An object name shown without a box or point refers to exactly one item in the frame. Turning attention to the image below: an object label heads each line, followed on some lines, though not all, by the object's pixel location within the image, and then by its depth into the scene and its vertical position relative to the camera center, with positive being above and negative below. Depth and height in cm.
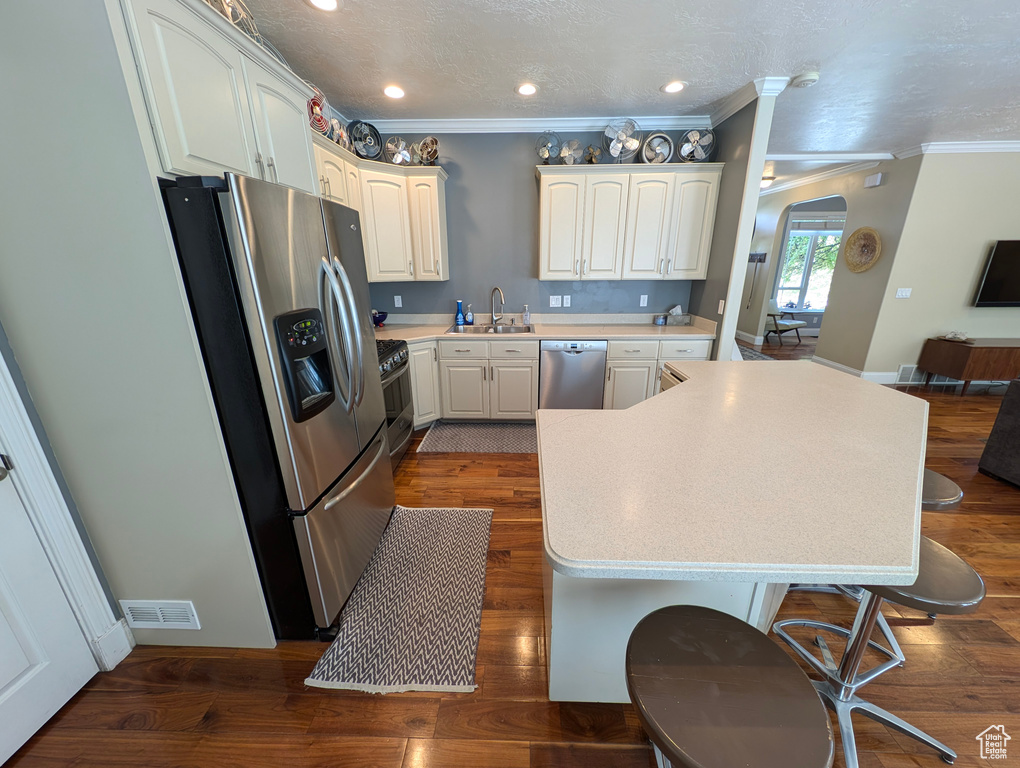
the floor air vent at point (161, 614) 150 -131
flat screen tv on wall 412 -17
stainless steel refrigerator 115 -34
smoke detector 237 +111
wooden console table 400 -99
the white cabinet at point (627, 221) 317 +36
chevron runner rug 146 -149
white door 118 -116
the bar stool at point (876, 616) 105 -109
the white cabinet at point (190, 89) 105 +54
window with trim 767 +3
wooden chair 714 -110
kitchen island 75 -55
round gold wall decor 448 +15
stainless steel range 269 -93
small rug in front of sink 324 -147
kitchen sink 370 -60
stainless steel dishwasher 330 -91
